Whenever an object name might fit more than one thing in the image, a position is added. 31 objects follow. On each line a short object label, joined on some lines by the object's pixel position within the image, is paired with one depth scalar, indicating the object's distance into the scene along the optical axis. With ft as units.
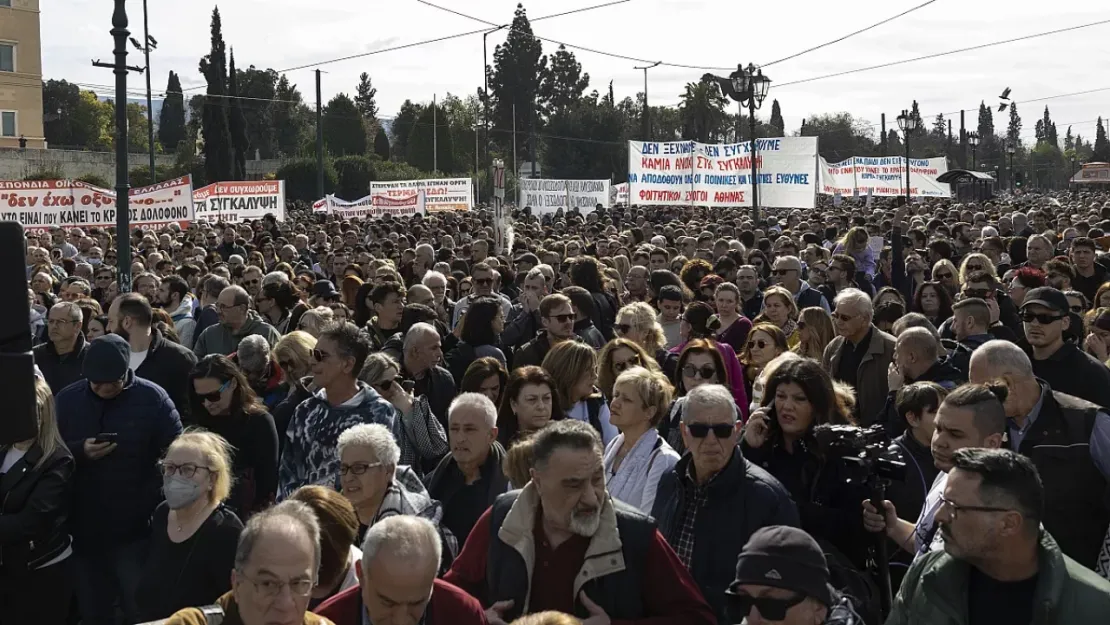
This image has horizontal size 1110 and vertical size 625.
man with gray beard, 13.84
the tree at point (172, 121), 431.02
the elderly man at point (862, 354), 25.92
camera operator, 15.38
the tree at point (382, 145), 386.32
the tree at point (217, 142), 244.63
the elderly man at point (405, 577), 12.54
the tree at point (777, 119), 497.54
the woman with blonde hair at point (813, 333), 28.25
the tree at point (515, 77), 393.50
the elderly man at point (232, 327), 30.76
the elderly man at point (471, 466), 18.65
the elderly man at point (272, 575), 12.19
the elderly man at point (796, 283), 36.11
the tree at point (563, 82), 413.80
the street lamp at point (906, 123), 117.60
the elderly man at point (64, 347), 28.60
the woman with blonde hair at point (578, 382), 22.90
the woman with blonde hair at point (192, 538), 16.78
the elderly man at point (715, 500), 15.55
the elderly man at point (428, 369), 24.61
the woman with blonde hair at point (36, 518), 20.35
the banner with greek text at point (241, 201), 92.73
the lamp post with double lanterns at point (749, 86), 70.13
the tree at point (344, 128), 330.13
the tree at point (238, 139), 254.88
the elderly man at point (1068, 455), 17.44
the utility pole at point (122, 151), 43.80
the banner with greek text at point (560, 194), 94.68
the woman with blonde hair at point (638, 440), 18.17
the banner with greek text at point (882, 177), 120.34
